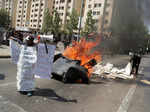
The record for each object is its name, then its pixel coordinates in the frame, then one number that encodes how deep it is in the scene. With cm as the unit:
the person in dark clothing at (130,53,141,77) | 841
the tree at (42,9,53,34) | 4222
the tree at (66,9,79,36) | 3488
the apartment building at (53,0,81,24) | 5166
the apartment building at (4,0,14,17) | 8131
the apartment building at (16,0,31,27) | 7300
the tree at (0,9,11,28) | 5072
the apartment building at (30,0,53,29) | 6325
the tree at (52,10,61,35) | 4102
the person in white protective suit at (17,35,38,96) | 394
